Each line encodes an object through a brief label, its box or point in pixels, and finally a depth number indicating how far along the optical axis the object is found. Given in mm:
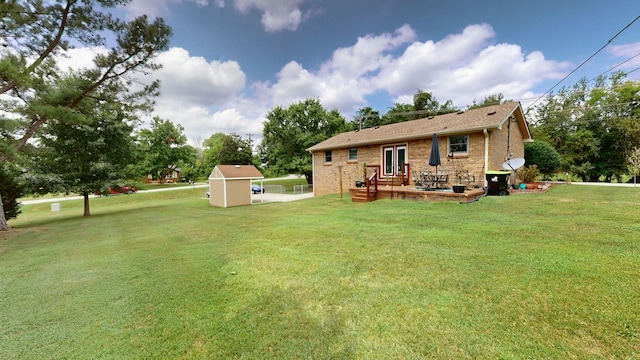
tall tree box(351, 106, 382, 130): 32469
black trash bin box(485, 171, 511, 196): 9078
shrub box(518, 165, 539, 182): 11844
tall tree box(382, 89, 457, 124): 30398
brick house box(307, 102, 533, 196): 10633
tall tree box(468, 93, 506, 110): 28844
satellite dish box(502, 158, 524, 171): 10414
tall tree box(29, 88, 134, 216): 13031
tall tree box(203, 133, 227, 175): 38953
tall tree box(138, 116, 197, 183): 34031
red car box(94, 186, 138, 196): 14762
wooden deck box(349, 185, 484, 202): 8684
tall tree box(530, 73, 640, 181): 18969
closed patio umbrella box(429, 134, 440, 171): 9961
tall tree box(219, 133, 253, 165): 35719
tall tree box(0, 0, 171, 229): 8086
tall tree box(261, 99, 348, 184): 27484
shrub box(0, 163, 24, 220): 10860
